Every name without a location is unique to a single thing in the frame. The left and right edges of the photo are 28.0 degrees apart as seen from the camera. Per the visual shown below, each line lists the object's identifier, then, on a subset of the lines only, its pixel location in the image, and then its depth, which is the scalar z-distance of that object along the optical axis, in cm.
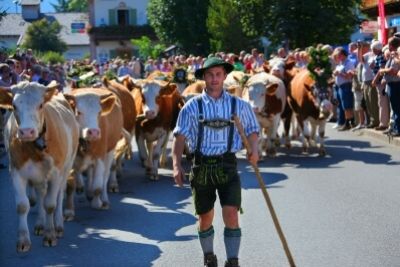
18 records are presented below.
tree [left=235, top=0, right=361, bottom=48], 3072
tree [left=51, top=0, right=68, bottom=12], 15400
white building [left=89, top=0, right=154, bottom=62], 8069
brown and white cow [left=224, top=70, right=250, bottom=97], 1573
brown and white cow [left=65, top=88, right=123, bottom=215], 1019
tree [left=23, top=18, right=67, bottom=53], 8344
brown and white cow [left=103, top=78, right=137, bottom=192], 1284
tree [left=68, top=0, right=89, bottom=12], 14475
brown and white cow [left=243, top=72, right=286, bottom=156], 1509
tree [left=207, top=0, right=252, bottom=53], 4694
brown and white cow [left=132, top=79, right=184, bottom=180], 1332
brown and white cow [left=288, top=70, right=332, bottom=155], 1580
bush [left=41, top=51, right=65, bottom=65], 6318
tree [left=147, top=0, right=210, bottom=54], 5794
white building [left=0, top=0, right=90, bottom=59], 9919
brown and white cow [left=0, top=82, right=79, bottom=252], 809
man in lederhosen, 673
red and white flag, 1958
